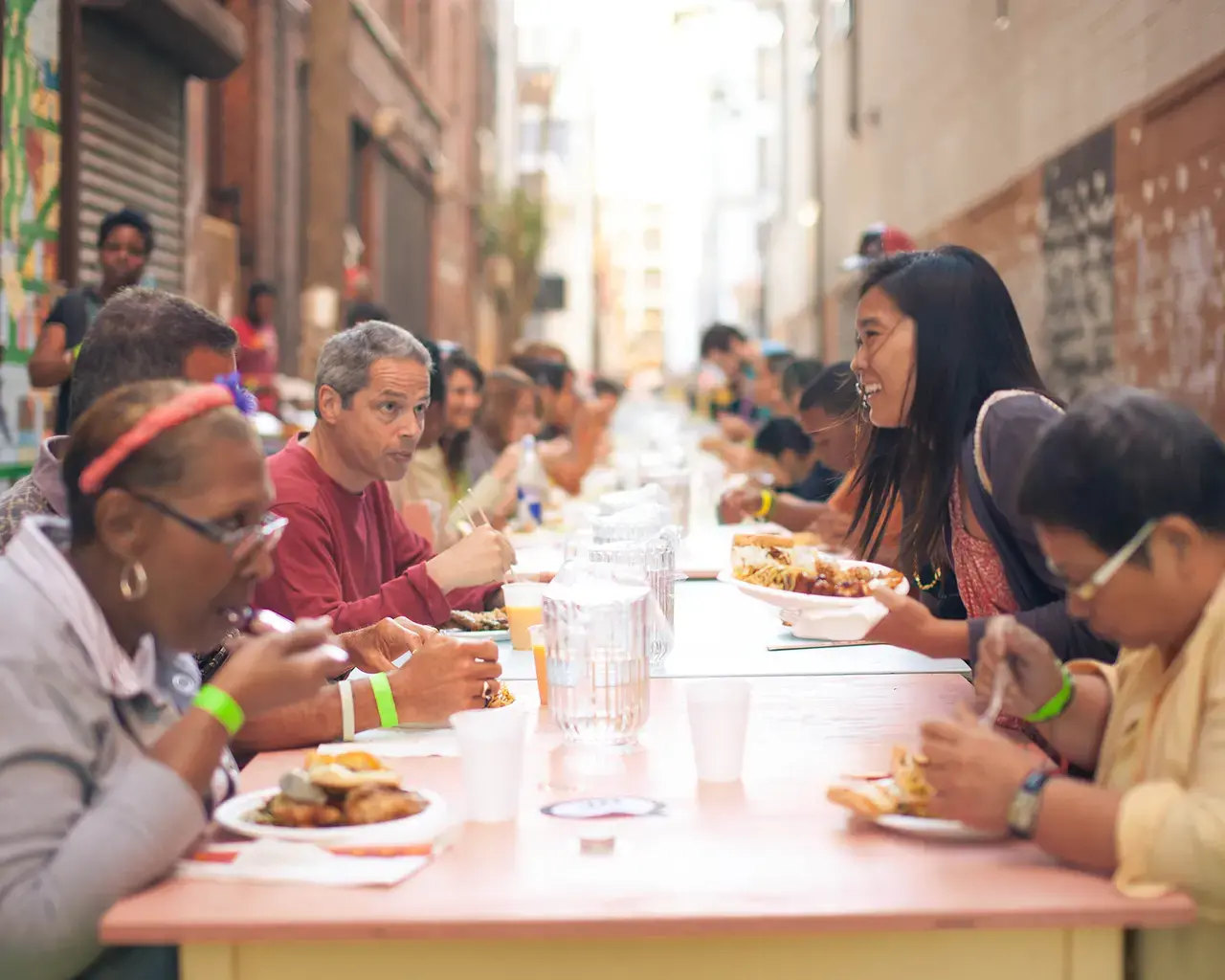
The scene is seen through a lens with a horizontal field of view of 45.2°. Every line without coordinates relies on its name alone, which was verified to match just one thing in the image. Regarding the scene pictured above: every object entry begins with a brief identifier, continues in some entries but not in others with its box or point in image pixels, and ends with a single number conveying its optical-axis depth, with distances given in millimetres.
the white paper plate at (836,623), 1994
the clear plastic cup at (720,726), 1817
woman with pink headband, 1424
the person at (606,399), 9570
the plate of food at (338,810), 1588
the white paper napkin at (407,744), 2020
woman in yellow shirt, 1465
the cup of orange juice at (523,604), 2816
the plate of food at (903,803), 1591
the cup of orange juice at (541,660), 2332
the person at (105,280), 5246
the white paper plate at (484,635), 2957
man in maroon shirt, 2844
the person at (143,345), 2639
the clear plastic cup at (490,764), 1657
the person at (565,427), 7121
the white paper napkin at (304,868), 1470
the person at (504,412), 6598
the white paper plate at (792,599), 2588
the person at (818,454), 4980
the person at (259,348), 8508
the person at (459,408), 5629
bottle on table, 5336
